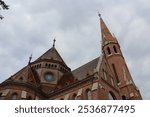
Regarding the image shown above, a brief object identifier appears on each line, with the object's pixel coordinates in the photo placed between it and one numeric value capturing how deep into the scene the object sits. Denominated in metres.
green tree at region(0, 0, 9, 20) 11.31
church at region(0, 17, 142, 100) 28.47
